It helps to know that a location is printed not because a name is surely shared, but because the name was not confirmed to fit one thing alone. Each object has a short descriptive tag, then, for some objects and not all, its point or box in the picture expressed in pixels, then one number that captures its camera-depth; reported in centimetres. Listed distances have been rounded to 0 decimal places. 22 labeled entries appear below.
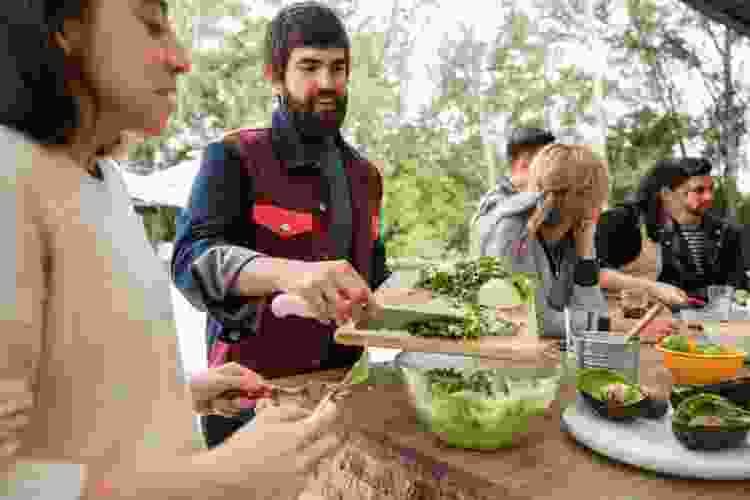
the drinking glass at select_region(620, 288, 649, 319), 254
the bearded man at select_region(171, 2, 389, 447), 158
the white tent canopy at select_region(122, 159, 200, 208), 1165
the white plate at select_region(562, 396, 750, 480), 97
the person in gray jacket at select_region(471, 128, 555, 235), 383
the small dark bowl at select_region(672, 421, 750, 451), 101
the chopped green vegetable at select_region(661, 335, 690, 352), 155
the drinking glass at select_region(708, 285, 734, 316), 248
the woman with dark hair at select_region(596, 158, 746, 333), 401
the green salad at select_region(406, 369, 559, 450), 106
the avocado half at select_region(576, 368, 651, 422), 113
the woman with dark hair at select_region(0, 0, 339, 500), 49
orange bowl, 149
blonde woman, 277
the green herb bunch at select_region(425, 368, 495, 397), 110
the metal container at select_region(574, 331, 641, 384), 143
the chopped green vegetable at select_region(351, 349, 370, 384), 155
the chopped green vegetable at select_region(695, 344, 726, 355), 154
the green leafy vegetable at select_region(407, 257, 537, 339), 133
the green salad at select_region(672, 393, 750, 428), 104
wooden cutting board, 123
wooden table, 96
